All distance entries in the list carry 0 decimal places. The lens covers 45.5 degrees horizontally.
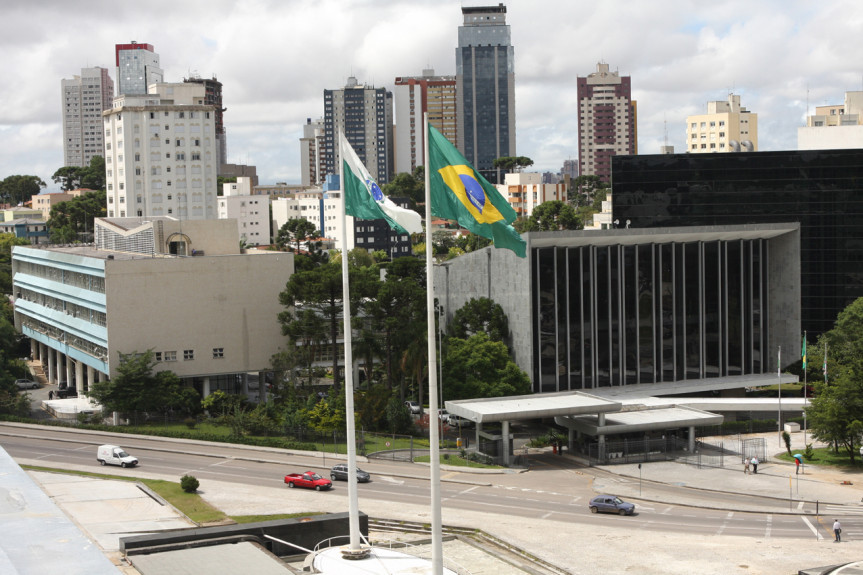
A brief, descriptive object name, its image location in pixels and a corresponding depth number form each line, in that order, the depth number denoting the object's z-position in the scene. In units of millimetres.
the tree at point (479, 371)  85000
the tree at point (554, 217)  152500
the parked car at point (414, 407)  89750
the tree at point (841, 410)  73312
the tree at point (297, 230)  152875
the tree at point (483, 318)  93125
